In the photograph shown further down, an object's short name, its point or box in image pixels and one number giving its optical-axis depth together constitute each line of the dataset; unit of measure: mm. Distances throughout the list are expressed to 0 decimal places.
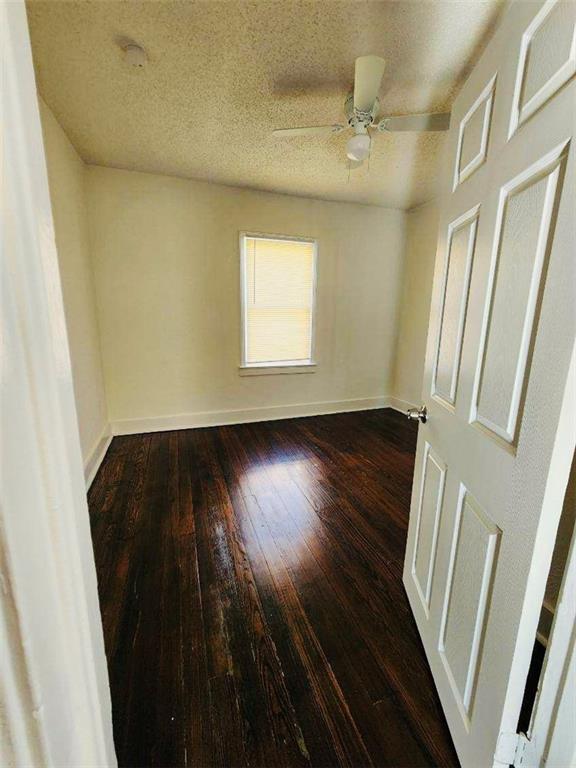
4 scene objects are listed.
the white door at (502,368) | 600
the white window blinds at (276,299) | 3541
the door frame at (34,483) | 386
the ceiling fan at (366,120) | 1531
